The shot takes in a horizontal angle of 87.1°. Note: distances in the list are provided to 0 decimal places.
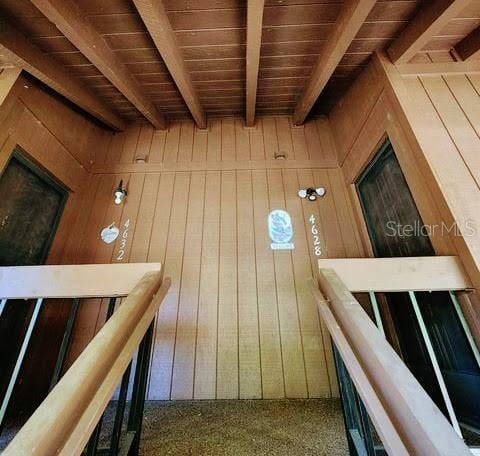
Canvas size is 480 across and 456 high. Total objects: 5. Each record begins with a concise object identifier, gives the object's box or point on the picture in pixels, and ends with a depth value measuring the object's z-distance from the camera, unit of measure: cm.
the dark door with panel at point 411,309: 126
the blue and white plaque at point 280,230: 217
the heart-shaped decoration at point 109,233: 223
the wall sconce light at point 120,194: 234
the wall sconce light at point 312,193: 233
